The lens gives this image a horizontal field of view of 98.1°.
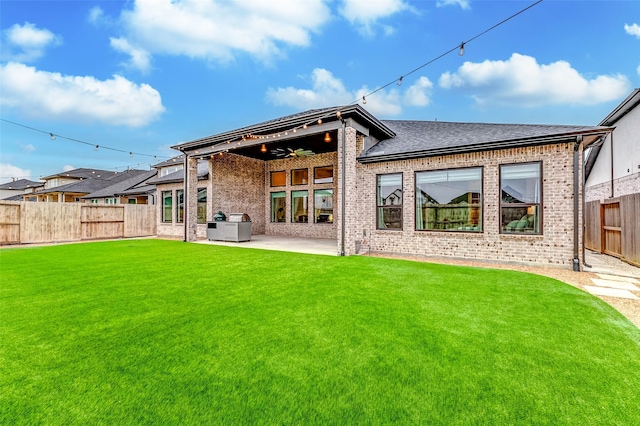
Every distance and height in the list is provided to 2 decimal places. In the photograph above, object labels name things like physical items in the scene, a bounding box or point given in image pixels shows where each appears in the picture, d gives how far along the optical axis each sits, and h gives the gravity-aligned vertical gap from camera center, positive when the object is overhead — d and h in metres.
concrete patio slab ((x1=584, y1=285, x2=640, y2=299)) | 4.33 -1.21
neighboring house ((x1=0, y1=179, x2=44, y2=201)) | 38.47 +4.06
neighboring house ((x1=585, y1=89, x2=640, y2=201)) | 8.95 +2.32
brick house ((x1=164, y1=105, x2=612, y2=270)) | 6.21 +0.95
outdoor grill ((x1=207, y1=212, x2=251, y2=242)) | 11.12 -0.48
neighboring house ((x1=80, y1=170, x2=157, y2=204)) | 19.02 +1.74
